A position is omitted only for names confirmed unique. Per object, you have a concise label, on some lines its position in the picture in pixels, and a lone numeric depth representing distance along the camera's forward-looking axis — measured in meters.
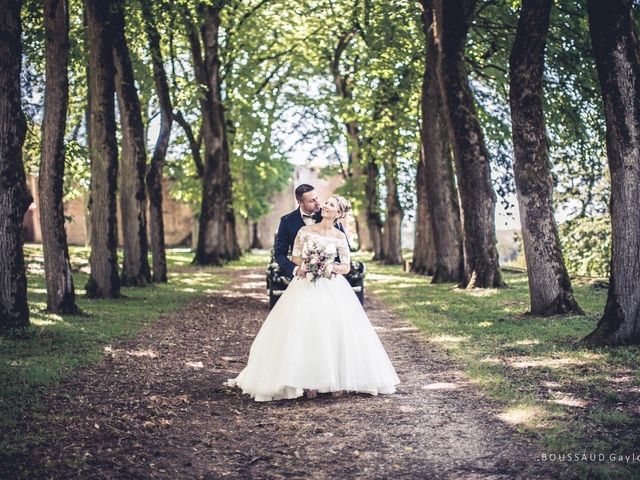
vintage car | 17.48
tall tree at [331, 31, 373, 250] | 38.19
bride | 8.29
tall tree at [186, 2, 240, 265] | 33.59
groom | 9.00
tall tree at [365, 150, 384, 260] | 39.38
